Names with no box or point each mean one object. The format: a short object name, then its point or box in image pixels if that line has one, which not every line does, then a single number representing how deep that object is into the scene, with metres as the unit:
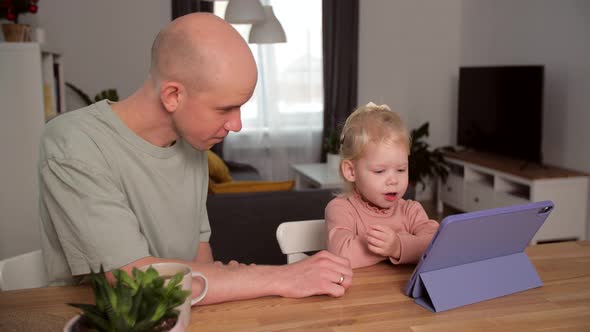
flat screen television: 4.52
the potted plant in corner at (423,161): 5.59
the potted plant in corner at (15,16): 3.59
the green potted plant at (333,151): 4.91
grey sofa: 2.77
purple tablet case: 1.08
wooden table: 1.02
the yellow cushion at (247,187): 3.10
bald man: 1.15
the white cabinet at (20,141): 3.52
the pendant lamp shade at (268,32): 4.43
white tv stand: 4.27
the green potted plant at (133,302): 0.71
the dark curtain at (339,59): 5.85
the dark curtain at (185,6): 5.56
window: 5.90
